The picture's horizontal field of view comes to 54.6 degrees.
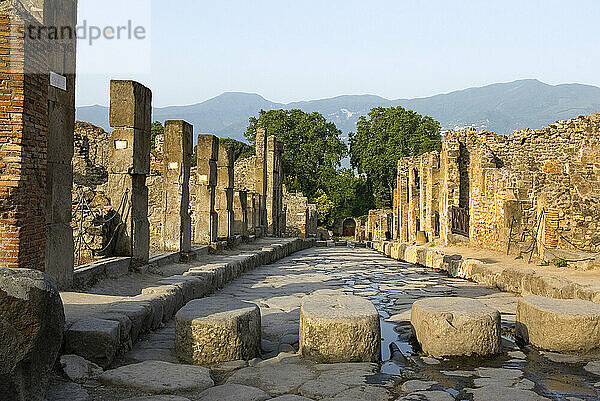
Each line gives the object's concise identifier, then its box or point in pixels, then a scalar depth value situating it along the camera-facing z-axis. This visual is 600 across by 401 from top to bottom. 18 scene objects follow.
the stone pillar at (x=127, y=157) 9.88
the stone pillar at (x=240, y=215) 19.89
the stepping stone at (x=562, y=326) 5.42
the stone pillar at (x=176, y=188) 12.59
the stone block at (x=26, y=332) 3.35
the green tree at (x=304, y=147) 55.12
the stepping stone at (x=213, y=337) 4.97
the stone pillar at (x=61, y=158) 6.99
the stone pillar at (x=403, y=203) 32.22
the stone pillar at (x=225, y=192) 17.28
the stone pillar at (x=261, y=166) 27.47
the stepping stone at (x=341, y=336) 4.98
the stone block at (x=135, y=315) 5.52
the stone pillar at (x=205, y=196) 15.39
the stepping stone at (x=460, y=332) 5.26
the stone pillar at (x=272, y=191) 28.84
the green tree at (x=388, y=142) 55.49
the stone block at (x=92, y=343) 4.72
